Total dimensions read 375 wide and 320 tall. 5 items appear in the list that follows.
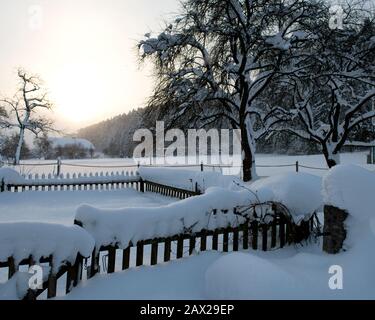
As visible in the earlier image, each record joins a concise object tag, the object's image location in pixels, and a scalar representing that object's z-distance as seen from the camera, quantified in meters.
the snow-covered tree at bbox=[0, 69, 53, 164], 28.09
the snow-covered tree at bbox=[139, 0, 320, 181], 10.90
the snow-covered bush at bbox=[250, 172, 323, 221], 4.86
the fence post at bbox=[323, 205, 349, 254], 3.73
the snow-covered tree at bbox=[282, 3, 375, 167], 11.53
